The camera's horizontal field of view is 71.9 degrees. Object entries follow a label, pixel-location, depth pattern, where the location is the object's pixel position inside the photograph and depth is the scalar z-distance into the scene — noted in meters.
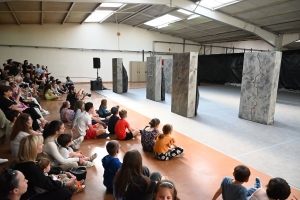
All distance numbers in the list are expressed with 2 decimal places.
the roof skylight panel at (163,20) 12.65
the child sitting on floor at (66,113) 5.23
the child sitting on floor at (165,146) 3.26
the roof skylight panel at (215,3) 9.30
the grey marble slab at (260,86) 5.25
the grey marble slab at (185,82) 5.93
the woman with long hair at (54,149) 2.63
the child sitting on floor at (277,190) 1.68
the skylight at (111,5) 10.64
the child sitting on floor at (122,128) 4.08
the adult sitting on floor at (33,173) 1.93
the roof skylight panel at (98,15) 12.15
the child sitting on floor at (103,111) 5.62
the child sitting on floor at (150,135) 3.57
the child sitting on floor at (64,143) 2.78
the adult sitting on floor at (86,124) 4.05
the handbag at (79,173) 2.62
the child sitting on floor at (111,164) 2.29
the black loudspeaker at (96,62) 11.95
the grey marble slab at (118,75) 10.50
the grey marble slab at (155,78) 8.55
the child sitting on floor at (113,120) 4.39
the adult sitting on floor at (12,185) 1.50
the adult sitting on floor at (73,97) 5.90
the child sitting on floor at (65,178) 2.10
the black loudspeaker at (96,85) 11.44
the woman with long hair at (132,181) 1.80
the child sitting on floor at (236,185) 1.99
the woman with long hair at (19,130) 2.81
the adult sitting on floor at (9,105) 3.93
